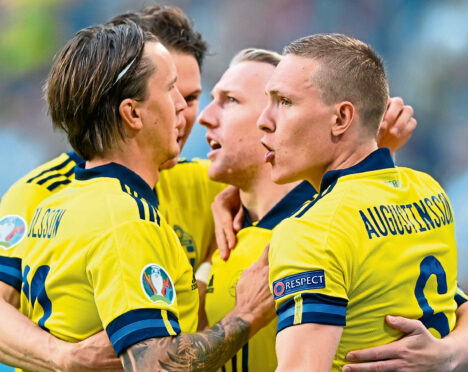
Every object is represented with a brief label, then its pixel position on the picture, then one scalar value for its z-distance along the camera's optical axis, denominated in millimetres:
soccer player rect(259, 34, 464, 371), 9218
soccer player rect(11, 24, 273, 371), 9315
